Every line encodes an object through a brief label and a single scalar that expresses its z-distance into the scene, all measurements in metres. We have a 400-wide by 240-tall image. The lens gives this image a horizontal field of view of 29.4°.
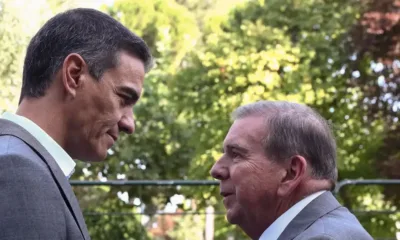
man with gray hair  2.55
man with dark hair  1.56
